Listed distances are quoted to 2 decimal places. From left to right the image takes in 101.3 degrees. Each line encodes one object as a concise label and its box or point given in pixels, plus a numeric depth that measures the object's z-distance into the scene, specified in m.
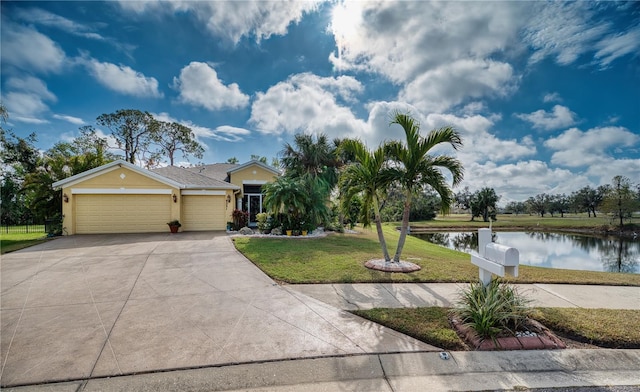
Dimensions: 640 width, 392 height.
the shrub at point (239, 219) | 15.44
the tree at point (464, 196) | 65.12
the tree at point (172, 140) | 30.67
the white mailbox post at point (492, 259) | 3.28
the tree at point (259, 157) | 41.23
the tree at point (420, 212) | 36.96
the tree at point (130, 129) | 28.23
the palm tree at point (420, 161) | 6.39
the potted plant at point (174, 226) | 14.07
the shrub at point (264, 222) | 14.01
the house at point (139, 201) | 13.34
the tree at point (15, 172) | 21.99
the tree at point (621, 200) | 29.08
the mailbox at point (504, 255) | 3.27
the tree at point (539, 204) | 63.53
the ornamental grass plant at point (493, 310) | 3.18
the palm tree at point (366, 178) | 6.76
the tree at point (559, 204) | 60.59
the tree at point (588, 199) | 51.47
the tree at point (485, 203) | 46.69
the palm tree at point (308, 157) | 16.62
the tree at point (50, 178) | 14.07
